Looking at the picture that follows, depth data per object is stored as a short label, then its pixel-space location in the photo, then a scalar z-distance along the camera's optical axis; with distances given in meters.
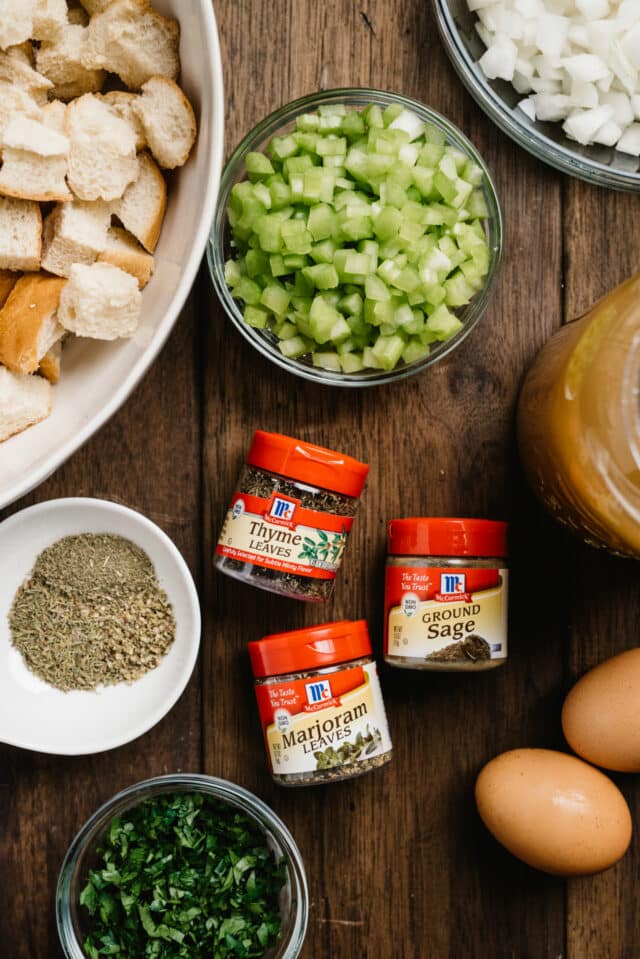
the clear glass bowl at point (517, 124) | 0.53
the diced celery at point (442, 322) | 0.51
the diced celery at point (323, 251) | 0.51
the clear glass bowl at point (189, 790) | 0.53
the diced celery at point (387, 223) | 0.50
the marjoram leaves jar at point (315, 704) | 0.51
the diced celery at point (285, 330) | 0.52
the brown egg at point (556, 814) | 0.51
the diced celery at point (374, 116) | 0.51
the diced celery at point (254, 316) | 0.52
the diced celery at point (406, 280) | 0.50
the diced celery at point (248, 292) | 0.52
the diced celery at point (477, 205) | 0.53
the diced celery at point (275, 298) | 0.52
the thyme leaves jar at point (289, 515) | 0.51
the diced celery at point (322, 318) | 0.51
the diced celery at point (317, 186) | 0.51
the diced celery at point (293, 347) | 0.52
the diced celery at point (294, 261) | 0.51
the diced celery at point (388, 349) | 0.52
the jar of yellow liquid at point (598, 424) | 0.47
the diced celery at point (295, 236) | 0.50
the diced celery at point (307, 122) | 0.52
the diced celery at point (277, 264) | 0.51
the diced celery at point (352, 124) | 0.52
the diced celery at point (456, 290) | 0.52
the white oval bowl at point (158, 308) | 0.48
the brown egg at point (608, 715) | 0.51
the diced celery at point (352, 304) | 0.51
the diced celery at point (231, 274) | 0.52
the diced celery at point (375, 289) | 0.51
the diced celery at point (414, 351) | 0.52
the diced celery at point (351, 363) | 0.52
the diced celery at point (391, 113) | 0.52
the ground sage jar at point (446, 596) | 0.51
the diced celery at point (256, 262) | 0.51
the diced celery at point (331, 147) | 0.51
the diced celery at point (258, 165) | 0.51
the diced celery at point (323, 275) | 0.51
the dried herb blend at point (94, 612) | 0.54
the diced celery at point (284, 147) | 0.51
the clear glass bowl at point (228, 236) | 0.52
